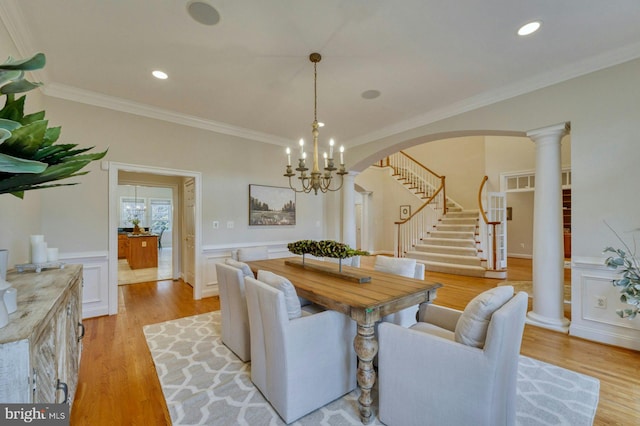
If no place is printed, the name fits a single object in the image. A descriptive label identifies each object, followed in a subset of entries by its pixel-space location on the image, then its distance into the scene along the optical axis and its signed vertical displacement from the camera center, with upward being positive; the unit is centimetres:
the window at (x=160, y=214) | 1112 +9
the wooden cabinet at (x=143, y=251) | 678 -90
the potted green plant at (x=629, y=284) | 161 -45
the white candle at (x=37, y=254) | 216 -30
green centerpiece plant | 236 -33
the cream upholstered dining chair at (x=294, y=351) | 166 -90
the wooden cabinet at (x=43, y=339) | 87 -51
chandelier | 254 +49
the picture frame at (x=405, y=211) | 877 +10
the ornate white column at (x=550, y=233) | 302 -22
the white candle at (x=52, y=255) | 227 -33
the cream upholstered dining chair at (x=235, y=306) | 234 -83
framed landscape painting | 480 +18
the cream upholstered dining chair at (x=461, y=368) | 133 -83
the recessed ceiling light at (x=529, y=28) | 219 +154
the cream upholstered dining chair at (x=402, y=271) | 230 -56
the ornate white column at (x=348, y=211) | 560 +8
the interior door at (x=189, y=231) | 452 -26
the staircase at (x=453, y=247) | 600 -80
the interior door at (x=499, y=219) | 597 -12
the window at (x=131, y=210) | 1025 +24
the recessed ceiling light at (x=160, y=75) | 289 +154
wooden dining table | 167 -56
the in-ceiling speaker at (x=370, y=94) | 331 +152
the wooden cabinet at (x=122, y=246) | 865 -97
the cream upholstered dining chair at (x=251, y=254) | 359 -53
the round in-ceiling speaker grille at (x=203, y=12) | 196 +154
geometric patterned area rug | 172 -130
